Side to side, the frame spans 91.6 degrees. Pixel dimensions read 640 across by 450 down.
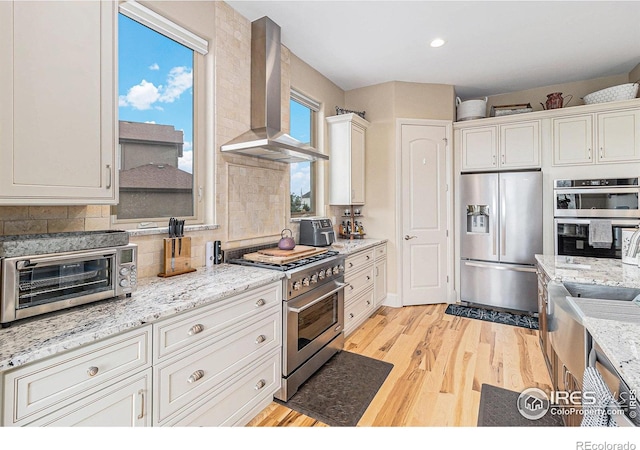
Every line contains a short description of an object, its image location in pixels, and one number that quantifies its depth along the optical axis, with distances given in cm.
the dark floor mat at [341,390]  194
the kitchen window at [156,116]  195
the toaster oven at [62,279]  110
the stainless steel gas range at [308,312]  207
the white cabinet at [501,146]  371
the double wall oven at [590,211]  320
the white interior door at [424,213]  399
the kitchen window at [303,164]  351
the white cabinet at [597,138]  329
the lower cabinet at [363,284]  304
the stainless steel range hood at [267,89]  254
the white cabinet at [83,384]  97
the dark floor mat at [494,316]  342
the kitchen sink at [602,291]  181
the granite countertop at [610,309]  90
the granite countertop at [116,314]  99
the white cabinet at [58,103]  117
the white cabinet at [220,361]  138
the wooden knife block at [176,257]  192
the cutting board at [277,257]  225
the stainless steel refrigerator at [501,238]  363
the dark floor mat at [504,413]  188
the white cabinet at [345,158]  374
